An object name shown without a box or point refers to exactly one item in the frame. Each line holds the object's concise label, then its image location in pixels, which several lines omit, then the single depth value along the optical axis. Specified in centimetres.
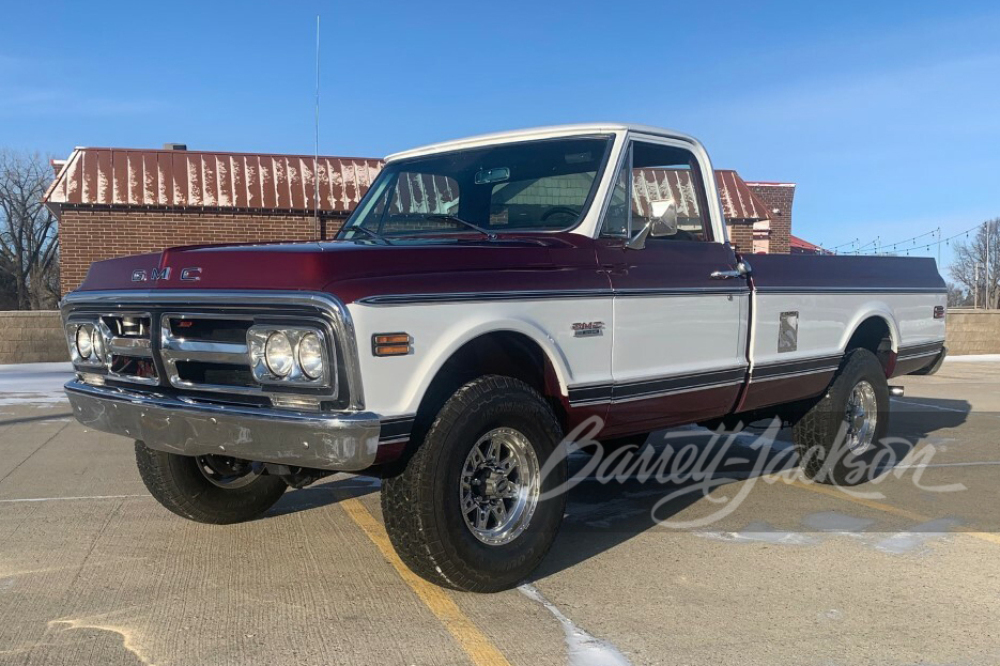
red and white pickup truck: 341
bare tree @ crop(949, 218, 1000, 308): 4631
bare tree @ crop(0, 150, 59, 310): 4853
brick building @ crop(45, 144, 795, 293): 1585
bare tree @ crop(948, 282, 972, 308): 5338
